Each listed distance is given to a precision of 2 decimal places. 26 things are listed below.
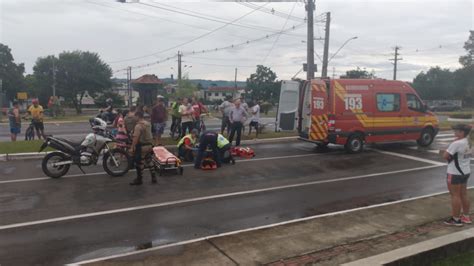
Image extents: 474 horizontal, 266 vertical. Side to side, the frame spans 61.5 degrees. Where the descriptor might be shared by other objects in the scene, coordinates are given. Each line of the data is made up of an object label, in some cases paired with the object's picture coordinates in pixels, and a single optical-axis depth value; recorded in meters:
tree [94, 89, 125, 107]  59.56
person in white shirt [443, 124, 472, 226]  5.97
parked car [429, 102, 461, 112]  59.32
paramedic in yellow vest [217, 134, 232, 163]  10.89
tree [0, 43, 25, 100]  68.62
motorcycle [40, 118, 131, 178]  9.15
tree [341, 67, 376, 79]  61.63
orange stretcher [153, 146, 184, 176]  9.59
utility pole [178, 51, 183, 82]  55.09
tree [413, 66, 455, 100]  78.75
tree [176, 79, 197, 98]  65.79
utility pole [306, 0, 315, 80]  19.48
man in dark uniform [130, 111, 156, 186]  8.55
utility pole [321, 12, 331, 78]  21.84
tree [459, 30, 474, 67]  76.31
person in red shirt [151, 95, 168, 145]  13.30
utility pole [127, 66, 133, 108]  67.56
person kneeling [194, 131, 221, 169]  10.37
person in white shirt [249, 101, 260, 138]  16.66
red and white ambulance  12.85
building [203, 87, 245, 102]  113.29
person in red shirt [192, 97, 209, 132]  14.18
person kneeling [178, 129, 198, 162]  11.27
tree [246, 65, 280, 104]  67.56
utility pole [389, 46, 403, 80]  63.14
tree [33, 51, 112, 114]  57.66
